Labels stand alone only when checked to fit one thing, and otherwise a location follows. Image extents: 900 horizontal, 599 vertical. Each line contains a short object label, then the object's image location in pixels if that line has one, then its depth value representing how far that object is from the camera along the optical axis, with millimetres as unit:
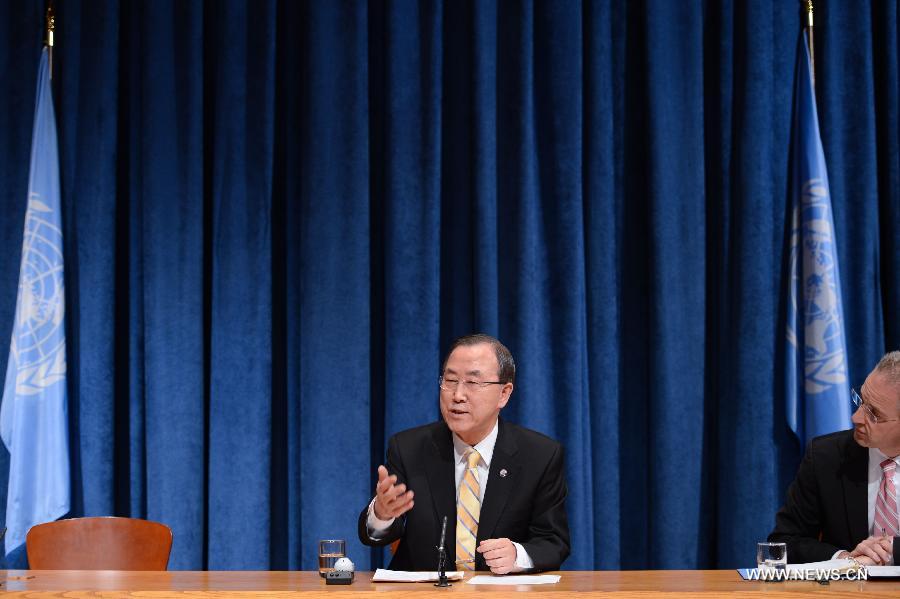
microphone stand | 5391
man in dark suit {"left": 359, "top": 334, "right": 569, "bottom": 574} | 6410
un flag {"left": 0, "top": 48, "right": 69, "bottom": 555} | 8914
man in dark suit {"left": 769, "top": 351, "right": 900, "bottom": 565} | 6211
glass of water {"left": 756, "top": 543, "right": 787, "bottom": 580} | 5602
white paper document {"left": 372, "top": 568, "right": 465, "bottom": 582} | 5590
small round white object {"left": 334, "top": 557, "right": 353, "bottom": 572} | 5570
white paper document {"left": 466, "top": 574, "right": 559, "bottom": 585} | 5564
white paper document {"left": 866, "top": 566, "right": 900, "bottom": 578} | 5520
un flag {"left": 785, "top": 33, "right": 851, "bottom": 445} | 9031
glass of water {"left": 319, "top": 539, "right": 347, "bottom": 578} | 5698
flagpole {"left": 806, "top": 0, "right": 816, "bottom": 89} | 9336
